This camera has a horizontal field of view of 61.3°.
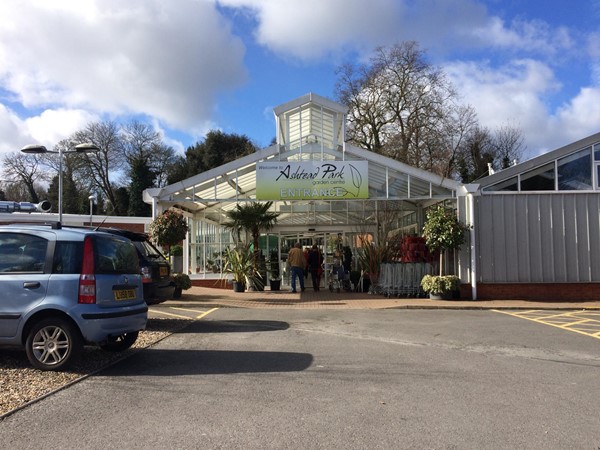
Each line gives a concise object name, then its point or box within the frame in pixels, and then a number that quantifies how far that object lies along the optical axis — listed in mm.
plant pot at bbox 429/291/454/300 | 14867
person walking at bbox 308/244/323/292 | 18828
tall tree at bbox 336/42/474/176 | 33312
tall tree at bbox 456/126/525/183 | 38412
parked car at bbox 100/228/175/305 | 9750
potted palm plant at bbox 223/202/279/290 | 17891
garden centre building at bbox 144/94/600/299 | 15148
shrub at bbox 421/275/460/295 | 14758
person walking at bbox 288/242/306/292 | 16938
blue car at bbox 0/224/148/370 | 6242
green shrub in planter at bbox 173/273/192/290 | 14617
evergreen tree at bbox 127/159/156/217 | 51325
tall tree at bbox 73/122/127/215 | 51344
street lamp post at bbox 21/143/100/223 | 15438
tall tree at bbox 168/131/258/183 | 50156
